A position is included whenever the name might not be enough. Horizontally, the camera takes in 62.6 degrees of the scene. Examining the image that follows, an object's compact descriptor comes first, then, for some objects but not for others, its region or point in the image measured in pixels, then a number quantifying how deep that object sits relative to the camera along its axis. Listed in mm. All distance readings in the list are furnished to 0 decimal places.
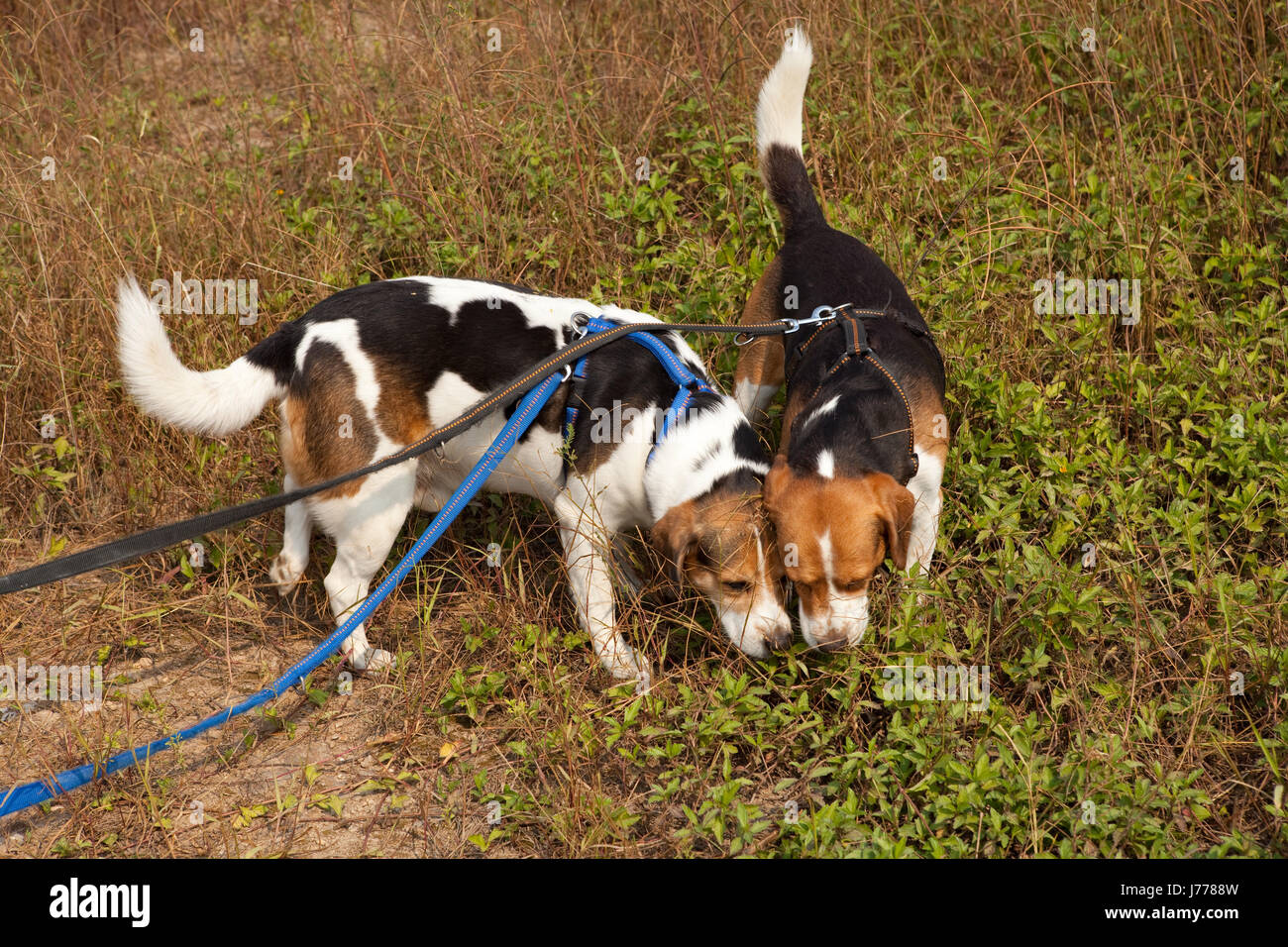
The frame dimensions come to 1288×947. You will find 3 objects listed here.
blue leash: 3175
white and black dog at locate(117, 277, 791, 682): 3664
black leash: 2518
